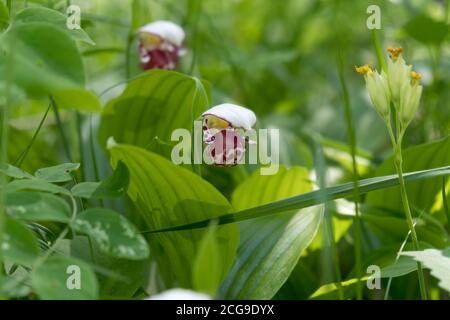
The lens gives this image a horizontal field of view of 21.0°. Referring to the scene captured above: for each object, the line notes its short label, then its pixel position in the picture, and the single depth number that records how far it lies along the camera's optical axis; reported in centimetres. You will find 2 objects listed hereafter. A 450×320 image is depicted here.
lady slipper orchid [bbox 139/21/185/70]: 59
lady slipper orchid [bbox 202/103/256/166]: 48
